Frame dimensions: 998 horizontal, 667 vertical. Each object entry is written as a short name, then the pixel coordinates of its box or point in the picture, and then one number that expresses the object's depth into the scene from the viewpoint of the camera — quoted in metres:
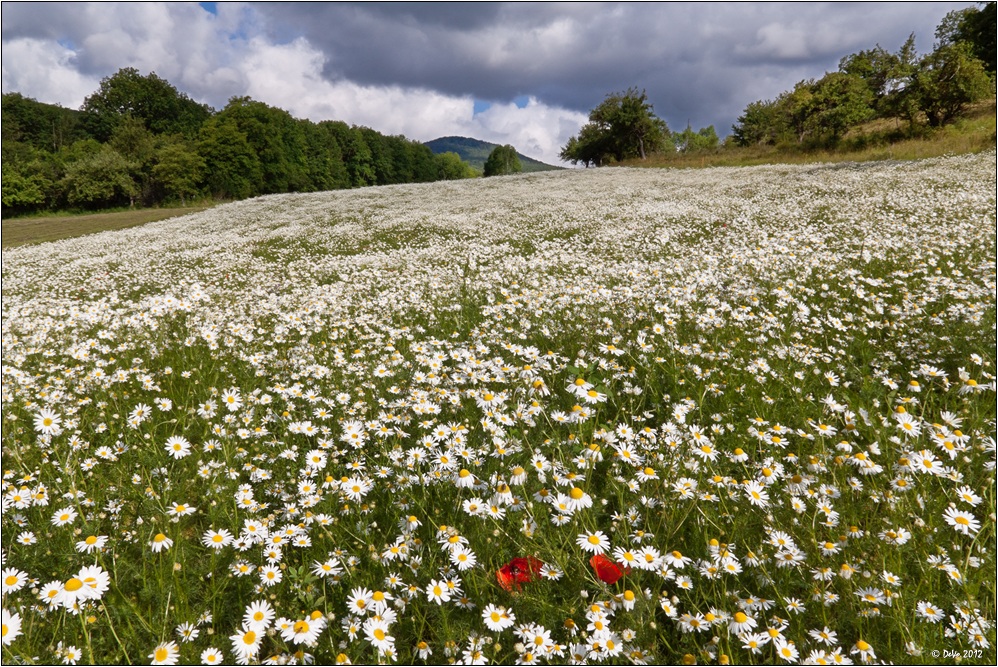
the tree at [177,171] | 61.77
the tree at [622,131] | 66.31
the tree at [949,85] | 30.39
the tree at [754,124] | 62.47
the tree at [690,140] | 100.53
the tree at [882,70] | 33.94
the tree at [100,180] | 56.28
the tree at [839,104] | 35.69
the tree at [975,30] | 37.59
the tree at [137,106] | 78.56
